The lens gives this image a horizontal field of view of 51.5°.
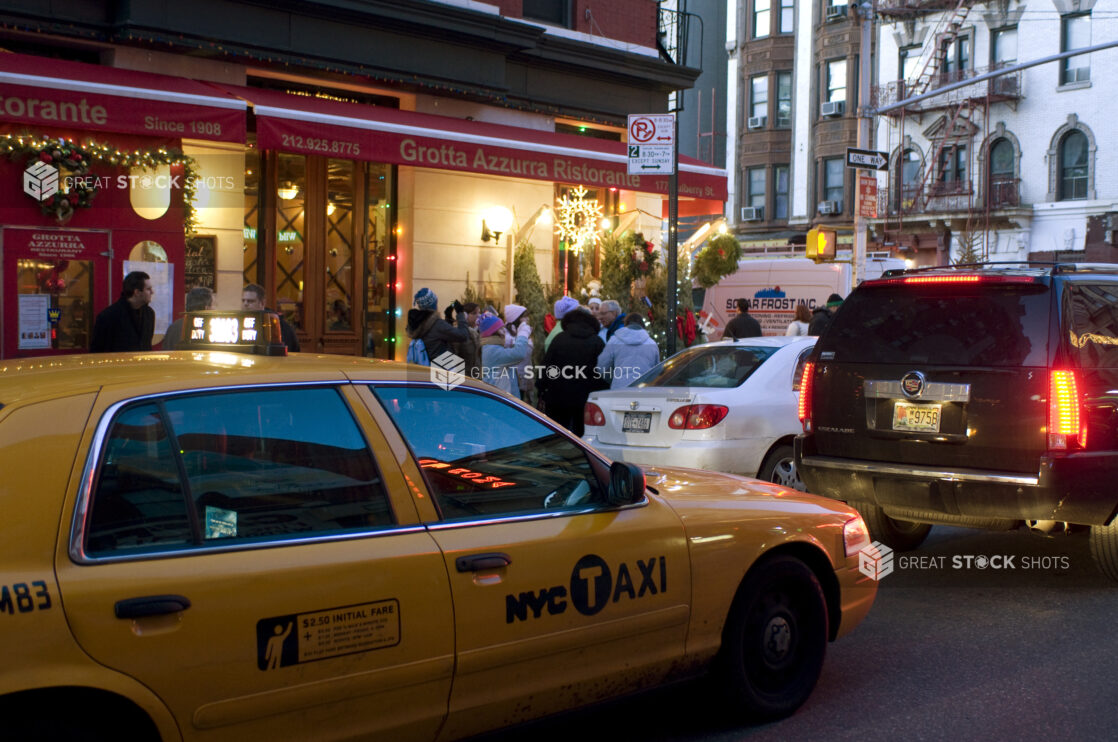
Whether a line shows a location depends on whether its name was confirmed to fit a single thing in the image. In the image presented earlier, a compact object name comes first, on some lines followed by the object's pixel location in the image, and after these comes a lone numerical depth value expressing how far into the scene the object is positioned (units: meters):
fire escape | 38.16
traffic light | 17.05
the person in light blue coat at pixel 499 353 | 11.05
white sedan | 9.09
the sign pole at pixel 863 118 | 18.38
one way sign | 16.73
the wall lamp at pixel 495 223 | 15.73
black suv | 6.56
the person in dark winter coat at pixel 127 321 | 8.97
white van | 23.25
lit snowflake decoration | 16.69
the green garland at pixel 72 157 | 11.05
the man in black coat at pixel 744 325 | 15.37
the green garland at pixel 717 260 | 16.42
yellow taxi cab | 3.06
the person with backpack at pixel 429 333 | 9.63
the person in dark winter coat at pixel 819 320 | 14.28
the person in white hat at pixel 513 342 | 12.56
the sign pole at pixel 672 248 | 12.34
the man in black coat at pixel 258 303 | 9.32
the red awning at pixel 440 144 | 11.70
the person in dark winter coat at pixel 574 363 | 10.74
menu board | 12.83
